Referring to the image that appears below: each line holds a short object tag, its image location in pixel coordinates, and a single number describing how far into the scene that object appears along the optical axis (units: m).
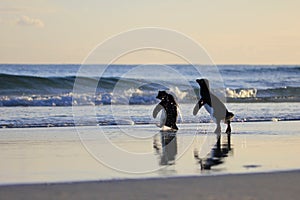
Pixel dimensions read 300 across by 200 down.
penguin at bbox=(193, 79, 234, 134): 14.82
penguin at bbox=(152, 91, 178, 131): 15.03
